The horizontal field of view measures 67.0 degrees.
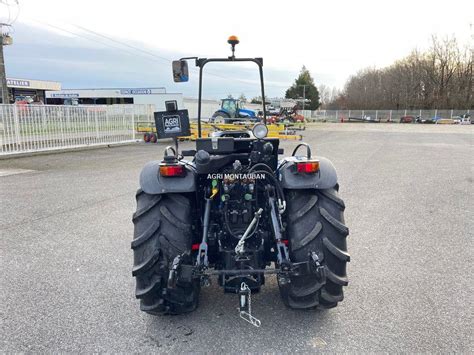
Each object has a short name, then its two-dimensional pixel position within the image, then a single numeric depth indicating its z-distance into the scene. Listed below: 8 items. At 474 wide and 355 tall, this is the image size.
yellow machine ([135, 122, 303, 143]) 17.54
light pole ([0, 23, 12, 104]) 17.30
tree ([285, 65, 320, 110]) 73.94
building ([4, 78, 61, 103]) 52.97
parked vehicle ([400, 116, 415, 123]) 57.09
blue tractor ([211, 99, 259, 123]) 22.59
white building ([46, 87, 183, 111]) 45.47
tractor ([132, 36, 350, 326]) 2.61
